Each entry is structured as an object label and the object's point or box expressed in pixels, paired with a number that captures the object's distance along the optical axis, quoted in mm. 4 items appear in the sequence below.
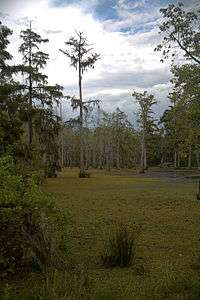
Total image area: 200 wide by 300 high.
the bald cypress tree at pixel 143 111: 60688
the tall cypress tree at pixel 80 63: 38062
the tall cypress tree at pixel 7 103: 15830
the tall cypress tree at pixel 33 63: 32688
